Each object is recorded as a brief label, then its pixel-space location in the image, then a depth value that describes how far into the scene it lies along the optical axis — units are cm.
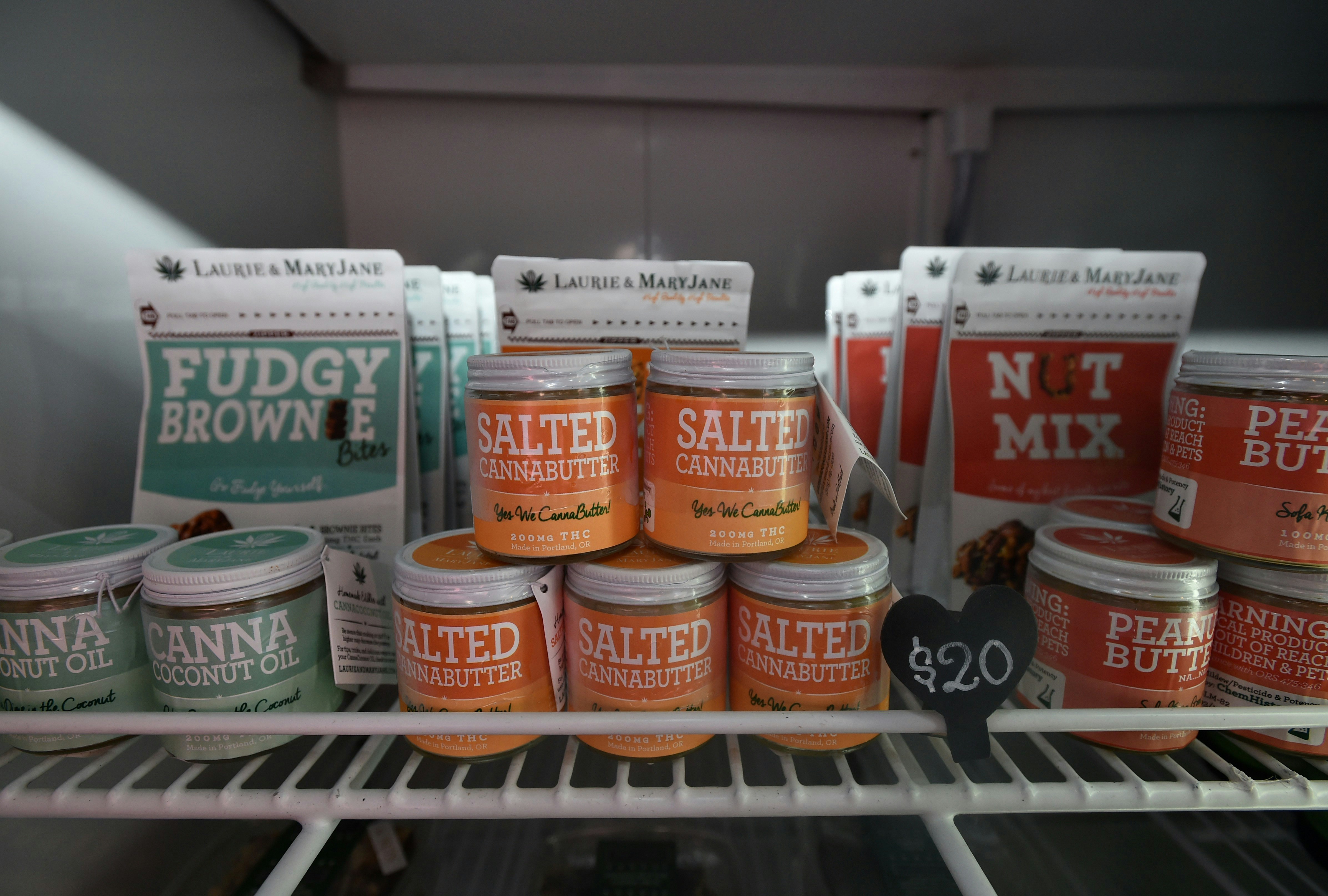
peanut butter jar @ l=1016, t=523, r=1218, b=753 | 26
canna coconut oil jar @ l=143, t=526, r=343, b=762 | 26
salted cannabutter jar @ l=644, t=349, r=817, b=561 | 26
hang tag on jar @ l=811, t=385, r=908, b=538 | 25
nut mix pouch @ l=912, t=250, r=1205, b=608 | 35
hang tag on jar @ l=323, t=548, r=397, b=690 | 28
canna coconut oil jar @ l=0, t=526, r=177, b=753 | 26
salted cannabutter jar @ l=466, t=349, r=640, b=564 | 26
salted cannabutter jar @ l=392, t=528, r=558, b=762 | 26
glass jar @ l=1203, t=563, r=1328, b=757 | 26
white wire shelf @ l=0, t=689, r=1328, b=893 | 24
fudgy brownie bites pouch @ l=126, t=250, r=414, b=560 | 35
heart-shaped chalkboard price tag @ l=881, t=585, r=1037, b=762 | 24
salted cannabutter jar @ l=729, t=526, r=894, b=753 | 26
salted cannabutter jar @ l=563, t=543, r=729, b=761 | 26
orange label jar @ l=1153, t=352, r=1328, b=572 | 25
